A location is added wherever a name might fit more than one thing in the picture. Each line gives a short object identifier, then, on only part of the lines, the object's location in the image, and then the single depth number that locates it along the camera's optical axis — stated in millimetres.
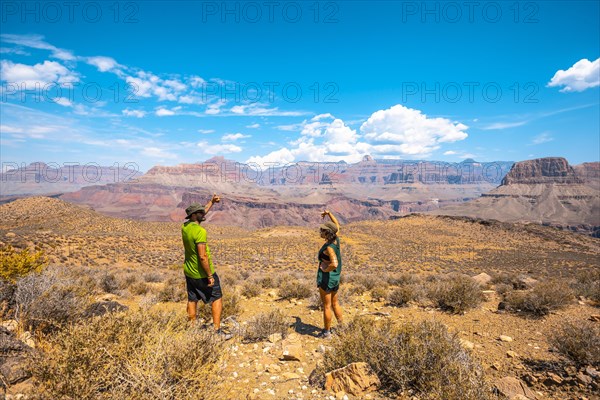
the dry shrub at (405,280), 10789
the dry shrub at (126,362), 2135
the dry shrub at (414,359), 2658
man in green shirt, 4574
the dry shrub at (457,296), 6664
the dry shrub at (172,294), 7656
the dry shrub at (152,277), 11598
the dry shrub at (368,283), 9703
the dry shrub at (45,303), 3977
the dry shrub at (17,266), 4746
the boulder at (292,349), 4035
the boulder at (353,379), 3076
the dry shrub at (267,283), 10594
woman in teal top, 4977
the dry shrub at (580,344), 3753
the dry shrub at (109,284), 8750
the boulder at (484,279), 10494
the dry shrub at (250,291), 8742
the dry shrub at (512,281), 9161
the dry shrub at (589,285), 7440
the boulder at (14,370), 2504
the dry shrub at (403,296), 7504
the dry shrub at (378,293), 8367
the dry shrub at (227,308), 5500
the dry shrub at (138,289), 8742
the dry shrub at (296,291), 8398
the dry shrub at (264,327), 4758
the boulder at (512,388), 3216
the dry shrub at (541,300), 6230
